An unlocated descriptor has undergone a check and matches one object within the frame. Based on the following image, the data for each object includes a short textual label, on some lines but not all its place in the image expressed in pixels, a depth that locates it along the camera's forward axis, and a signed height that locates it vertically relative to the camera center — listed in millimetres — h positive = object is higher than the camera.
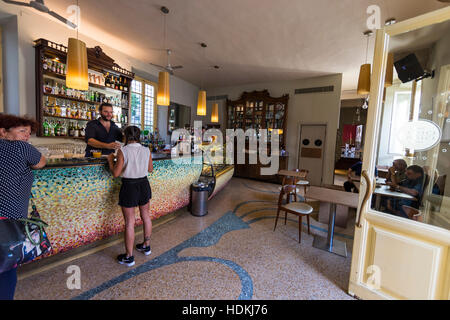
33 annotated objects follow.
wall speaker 2457 +1089
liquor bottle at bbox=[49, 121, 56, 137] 3828 +132
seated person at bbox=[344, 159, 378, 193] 4184 -570
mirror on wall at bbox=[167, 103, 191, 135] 7121 +984
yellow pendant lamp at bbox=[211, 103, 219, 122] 5938 +901
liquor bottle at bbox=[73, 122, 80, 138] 4152 +85
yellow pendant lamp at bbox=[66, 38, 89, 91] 2250 +853
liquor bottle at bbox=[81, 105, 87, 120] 4219 +514
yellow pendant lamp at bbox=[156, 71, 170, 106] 3234 +902
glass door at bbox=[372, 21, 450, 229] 1891 +253
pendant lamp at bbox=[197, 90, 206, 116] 4418 +944
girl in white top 2062 -425
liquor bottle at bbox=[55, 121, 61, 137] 3913 +119
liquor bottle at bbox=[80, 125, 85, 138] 4270 +113
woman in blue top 1312 -262
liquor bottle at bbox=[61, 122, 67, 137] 4000 +128
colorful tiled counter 1881 -742
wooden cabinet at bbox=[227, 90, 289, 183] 7027 +1094
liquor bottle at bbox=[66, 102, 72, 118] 3973 +500
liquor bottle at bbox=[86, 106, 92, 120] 4270 +484
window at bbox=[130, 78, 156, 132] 5816 +1122
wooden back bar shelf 3589 +965
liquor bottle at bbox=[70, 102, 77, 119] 4049 +521
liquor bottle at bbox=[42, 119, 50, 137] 3733 +106
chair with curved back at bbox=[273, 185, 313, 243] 2857 -942
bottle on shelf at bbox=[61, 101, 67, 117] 3904 +497
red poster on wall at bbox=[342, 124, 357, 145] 10828 +895
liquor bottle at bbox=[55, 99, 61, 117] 3828 +497
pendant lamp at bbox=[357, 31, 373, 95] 3106 +1168
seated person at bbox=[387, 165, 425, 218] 1973 -380
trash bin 3645 -1096
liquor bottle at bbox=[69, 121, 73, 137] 4117 +119
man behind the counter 2730 +63
